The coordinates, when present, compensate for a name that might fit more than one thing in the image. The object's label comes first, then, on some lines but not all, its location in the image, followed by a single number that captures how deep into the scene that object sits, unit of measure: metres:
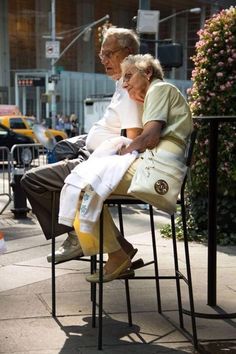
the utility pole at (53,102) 39.27
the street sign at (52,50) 38.90
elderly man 3.73
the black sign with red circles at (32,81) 45.38
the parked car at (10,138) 21.30
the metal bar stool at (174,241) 3.49
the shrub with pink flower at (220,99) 6.49
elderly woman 3.42
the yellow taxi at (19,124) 24.64
